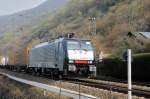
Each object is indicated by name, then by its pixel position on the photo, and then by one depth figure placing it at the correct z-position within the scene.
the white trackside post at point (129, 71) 14.99
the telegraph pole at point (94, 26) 73.39
